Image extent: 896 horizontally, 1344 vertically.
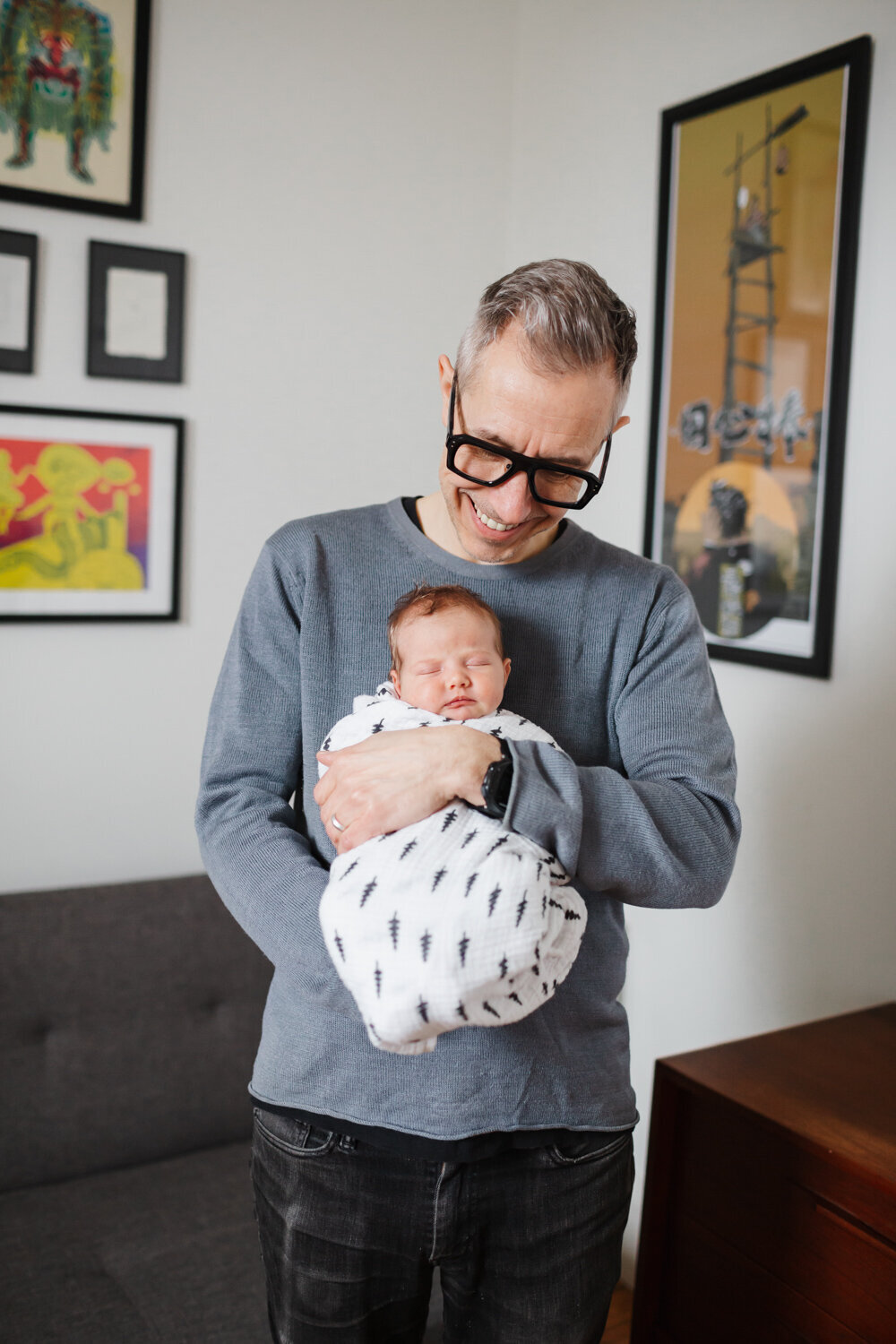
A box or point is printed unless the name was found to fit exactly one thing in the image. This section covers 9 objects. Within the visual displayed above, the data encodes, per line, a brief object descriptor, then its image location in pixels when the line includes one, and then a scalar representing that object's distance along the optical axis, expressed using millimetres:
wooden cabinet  1351
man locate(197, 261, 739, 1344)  1057
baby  923
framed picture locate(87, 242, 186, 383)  2229
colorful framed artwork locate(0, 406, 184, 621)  2193
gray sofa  1854
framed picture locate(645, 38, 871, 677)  1866
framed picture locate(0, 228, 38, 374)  2141
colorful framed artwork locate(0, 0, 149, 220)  2139
